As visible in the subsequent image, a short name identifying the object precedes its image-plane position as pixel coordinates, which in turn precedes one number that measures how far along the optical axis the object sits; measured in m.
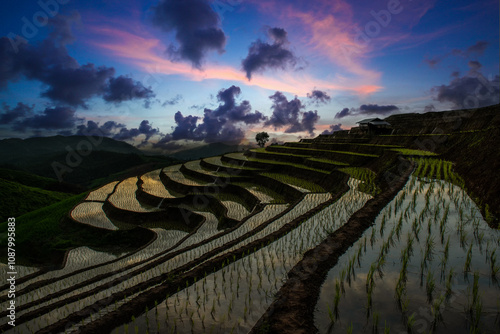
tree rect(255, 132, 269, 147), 67.44
